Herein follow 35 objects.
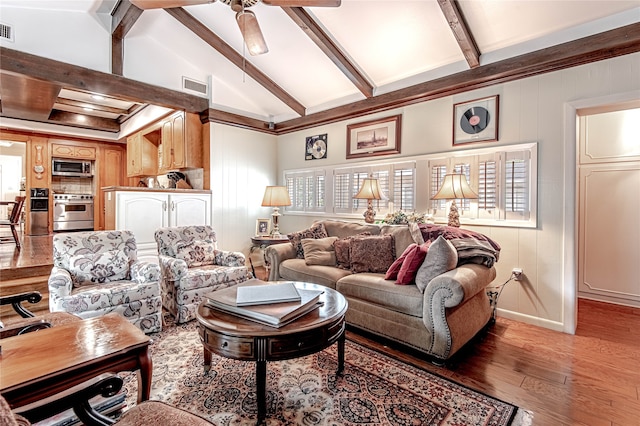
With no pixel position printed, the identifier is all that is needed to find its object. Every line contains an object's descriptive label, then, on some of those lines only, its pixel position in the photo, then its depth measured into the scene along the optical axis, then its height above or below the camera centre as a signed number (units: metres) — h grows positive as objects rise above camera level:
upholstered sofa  2.23 -0.58
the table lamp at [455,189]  3.09 +0.23
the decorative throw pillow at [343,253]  3.28 -0.43
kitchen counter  4.07 +0.32
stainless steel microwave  6.66 +1.00
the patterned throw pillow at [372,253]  3.06 -0.42
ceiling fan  2.25 +1.55
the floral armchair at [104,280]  2.38 -0.58
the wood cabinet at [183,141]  4.85 +1.15
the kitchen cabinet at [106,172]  7.25 +0.99
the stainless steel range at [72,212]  6.64 +0.02
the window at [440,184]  3.10 +0.34
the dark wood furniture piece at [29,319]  1.57 -0.59
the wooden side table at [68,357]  1.03 -0.54
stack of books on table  1.69 -0.53
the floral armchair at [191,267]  2.99 -0.59
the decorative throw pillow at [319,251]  3.37 -0.43
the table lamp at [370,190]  3.84 +0.28
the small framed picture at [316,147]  4.98 +1.07
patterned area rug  1.69 -1.10
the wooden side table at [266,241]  4.66 -0.43
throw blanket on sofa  2.64 -0.28
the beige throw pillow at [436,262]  2.38 -0.39
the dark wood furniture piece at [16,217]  4.54 -0.06
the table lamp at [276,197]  4.70 +0.24
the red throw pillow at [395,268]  2.71 -0.49
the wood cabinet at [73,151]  6.68 +1.38
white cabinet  4.11 +0.01
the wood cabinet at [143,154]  6.20 +1.20
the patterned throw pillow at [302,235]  3.70 -0.28
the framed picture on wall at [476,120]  3.28 +1.01
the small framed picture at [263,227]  5.24 -0.25
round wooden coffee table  1.59 -0.67
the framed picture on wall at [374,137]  4.10 +1.05
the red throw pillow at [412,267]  2.55 -0.45
